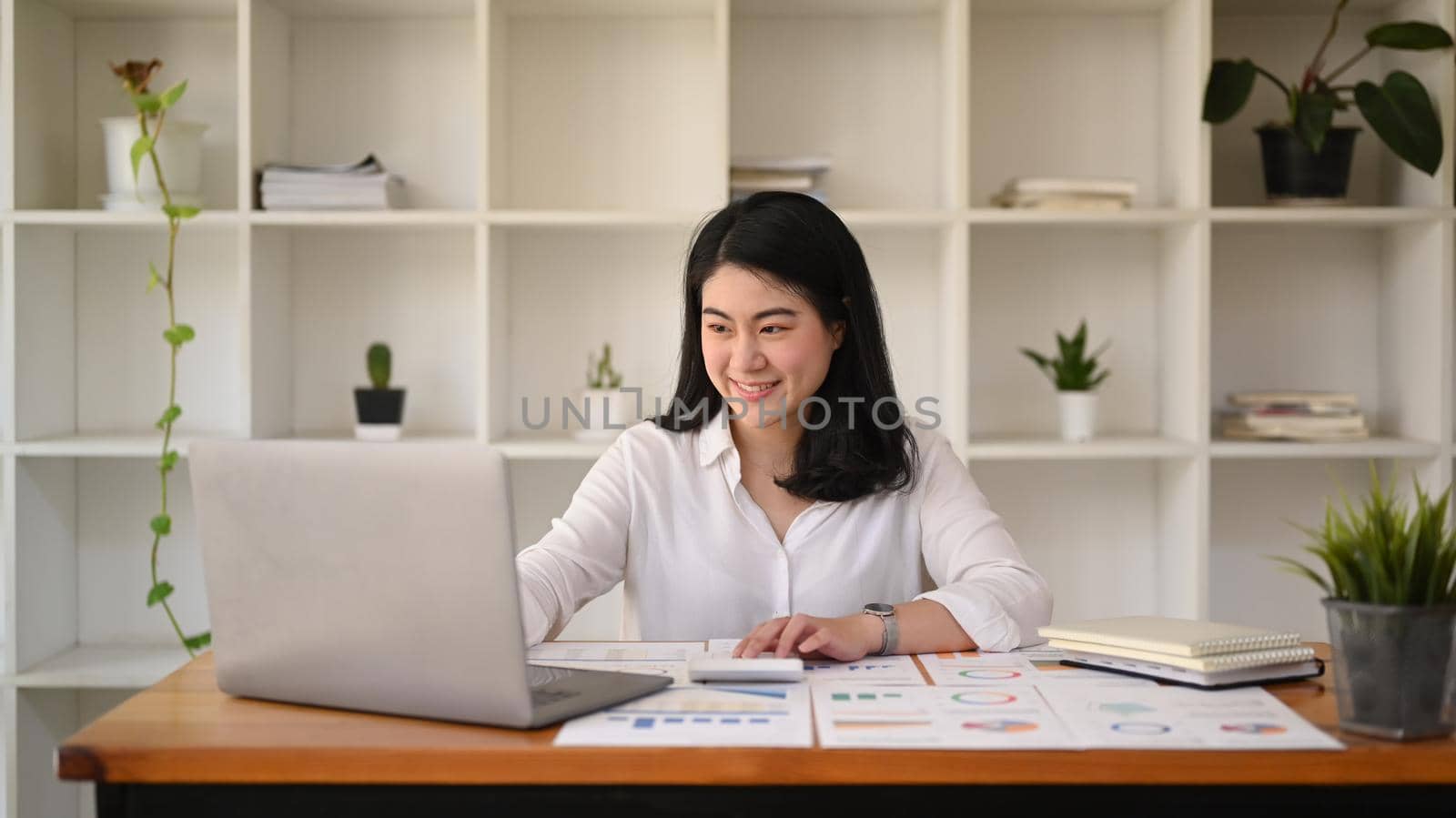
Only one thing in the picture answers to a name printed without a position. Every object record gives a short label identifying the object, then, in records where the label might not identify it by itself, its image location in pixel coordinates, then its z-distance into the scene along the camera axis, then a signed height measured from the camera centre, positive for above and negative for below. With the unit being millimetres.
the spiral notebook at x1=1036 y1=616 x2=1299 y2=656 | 1308 -258
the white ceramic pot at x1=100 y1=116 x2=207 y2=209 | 2816 +518
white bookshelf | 3041 +340
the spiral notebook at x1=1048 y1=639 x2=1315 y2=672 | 1283 -272
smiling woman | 1906 -125
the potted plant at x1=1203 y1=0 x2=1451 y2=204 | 2666 +583
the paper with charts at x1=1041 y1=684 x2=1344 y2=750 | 1098 -298
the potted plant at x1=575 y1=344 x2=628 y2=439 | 2889 -23
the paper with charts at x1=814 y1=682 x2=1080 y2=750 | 1097 -298
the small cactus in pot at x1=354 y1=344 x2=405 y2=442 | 2895 -19
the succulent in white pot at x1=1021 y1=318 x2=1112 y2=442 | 2861 +21
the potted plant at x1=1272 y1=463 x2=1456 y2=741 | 1104 -198
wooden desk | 1059 -320
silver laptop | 1125 -165
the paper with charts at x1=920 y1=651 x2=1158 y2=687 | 1343 -304
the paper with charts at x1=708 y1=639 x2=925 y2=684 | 1363 -303
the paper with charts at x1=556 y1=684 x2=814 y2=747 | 1106 -297
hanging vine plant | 2697 +428
